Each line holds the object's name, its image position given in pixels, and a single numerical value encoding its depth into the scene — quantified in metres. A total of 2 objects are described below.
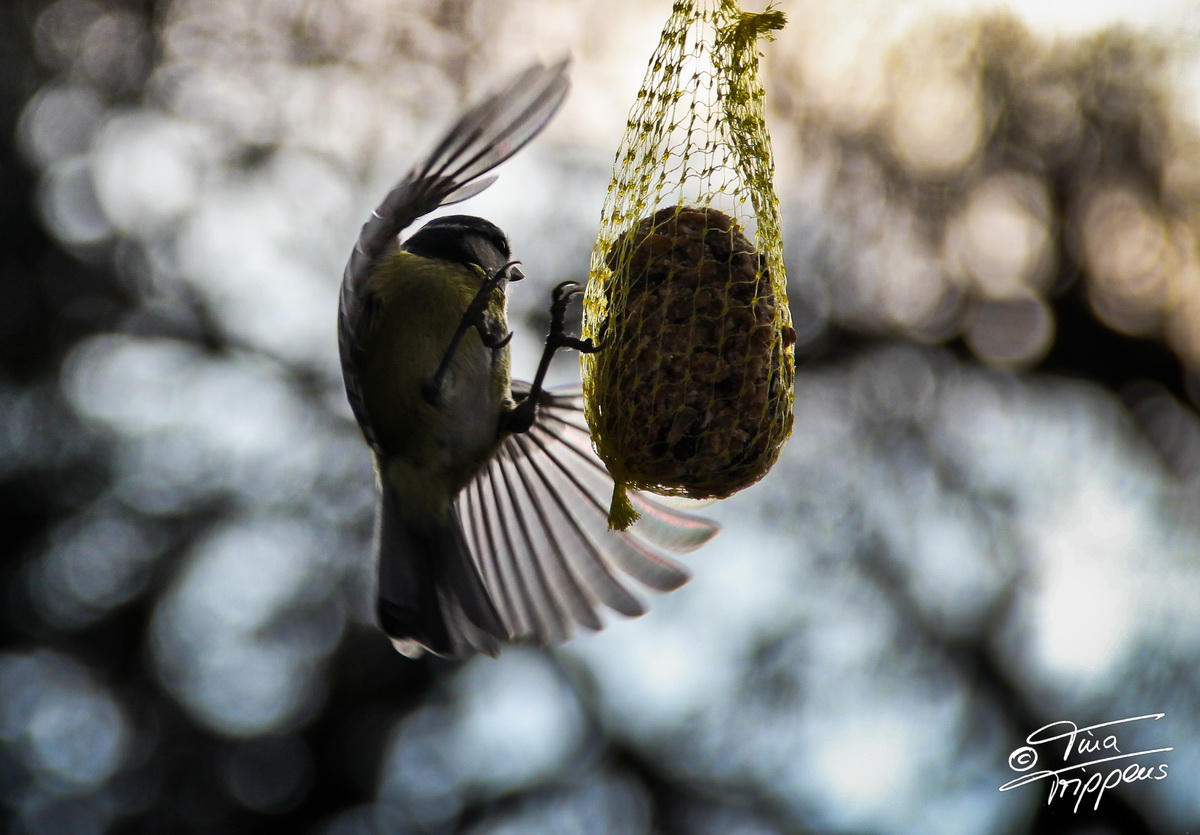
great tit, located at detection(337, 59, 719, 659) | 5.80
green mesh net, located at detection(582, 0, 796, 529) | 4.69
